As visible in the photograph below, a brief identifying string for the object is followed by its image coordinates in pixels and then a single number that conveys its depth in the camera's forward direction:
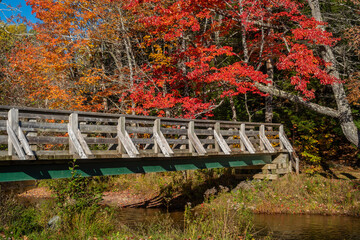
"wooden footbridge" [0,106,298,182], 9.41
